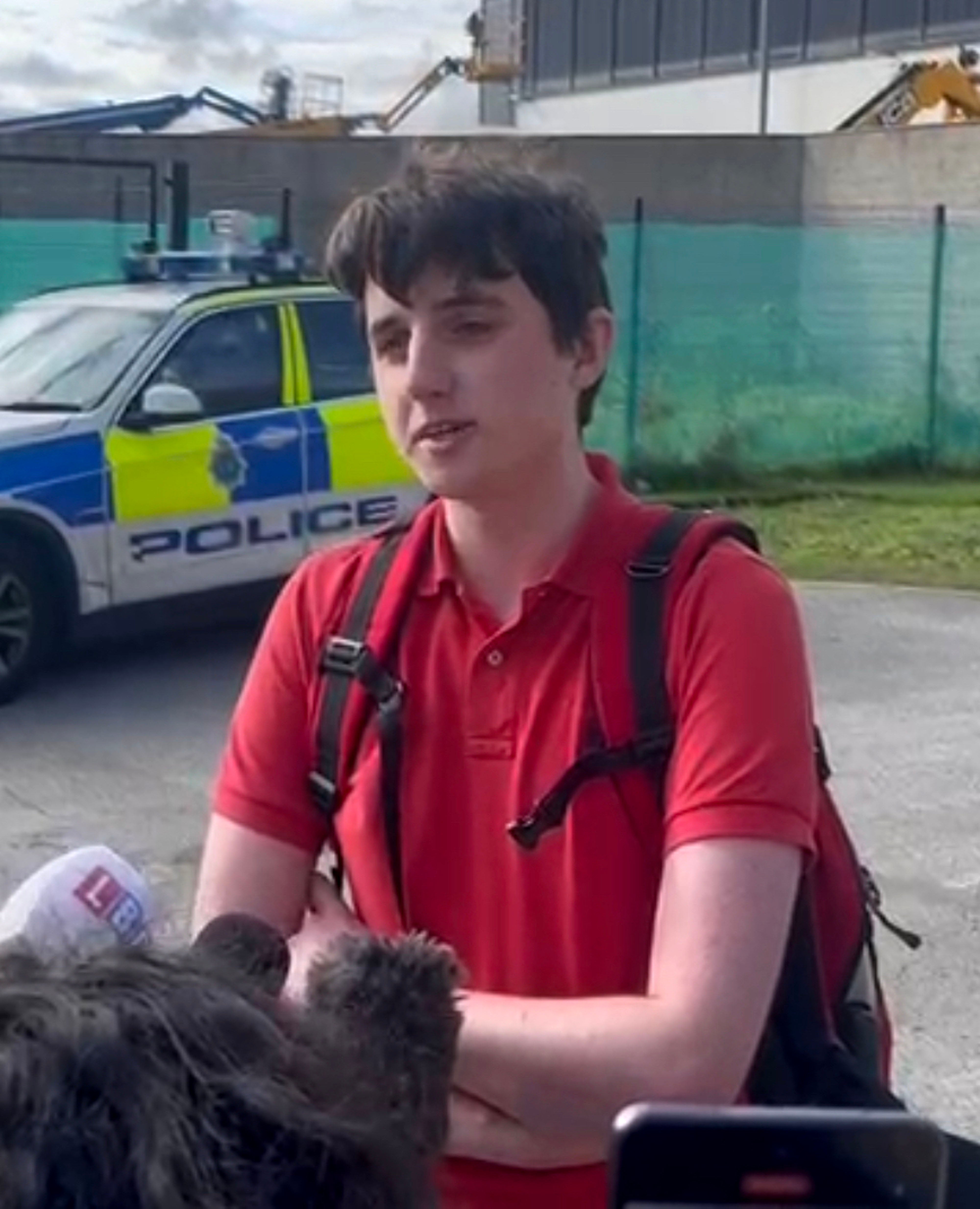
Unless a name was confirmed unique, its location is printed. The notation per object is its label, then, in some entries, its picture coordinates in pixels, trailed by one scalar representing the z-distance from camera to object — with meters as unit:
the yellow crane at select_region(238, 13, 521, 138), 57.28
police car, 10.52
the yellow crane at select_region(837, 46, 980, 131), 39.75
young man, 2.05
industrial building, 48.19
